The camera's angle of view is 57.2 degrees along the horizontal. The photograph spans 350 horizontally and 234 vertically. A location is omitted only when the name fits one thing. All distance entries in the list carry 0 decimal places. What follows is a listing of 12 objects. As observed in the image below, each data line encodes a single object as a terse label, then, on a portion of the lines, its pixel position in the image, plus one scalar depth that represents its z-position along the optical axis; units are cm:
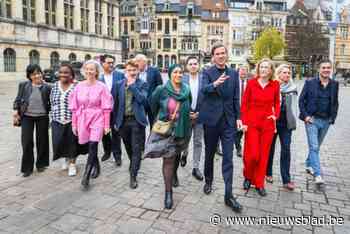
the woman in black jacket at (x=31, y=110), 548
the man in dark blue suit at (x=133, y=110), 506
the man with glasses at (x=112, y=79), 631
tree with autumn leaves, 4512
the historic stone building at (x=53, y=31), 3064
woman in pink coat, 495
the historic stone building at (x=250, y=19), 6384
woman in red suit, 457
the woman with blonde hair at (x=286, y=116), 492
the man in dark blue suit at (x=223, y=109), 435
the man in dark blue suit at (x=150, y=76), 627
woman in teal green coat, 430
